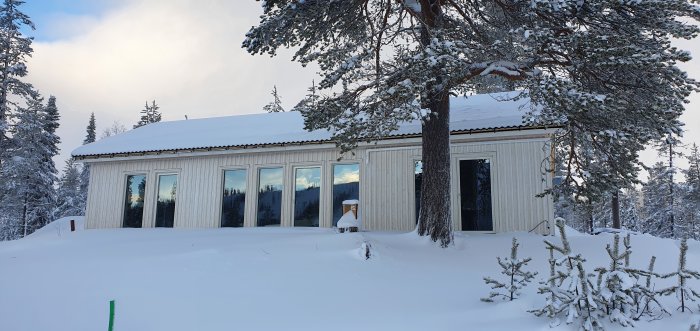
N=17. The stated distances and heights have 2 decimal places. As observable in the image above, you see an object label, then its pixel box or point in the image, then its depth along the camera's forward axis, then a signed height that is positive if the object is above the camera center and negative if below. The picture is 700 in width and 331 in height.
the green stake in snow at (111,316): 3.71 -0.87
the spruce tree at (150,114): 42.22 +9.48
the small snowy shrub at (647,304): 3.94 -0.78
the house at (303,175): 9.88 +1.03
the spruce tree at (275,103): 40.66 +10.18
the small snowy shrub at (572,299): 3.75 -0.71
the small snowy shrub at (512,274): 4.66 -0.63
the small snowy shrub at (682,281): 3.92 -0.56
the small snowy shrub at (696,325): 3.47 -0.84
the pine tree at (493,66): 6.38 +2.37
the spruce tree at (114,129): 46.92 +8.91
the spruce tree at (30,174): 24.88 +2.22
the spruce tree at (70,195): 33.09 +1.37
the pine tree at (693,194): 26.42 +1.45
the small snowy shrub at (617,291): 3.84 -0.64
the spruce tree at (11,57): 23.58 +8.28
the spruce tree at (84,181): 34.12 +2.47
